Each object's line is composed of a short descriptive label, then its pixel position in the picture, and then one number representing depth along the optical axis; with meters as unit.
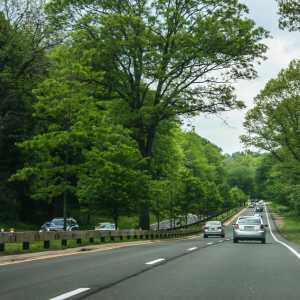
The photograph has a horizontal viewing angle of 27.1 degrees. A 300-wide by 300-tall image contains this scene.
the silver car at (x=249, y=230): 31.22
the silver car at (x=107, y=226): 48.62
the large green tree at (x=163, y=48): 37.97
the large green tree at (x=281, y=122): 56.22
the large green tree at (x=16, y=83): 43.06
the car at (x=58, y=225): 43.47
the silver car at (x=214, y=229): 50.22
